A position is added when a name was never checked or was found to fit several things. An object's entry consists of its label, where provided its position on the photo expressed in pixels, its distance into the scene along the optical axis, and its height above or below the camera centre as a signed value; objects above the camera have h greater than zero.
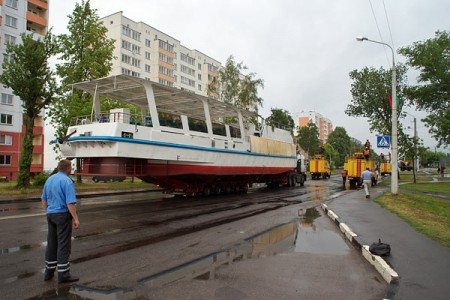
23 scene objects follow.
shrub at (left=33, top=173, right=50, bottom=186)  18.16 -0.88
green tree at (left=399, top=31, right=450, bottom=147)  33.00 +9.43
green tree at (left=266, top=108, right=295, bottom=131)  56.84 +8.55
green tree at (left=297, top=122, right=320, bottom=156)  72.06 +6.00
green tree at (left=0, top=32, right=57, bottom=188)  17.23 +4.22
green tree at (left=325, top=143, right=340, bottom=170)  94.04 +3.78
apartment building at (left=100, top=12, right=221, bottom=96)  53.81 +19.69
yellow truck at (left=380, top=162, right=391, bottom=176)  47.81 +0.03
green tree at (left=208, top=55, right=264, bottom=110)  36.50 +8.52
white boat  12.20 +0.94
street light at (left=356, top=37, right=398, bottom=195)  16.28 +0.85
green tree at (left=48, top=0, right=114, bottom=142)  21.06 +7.04
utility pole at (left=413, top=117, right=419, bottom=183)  33.05 +1.93
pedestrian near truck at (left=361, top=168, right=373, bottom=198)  16.85 -0.60
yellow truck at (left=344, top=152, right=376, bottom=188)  25.33 +0.07
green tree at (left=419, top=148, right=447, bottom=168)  125.09 +4.49
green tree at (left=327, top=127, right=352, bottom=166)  108.06 +7.05
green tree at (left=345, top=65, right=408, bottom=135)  36.25 +7.88
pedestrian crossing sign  16.00 +1.20
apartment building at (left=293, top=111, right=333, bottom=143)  143.10 +20.38
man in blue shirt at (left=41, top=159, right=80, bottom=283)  4.70 -0.82
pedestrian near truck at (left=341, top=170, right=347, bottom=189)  29.06 -0.71
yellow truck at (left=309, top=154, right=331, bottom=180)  40.69 +0.04
